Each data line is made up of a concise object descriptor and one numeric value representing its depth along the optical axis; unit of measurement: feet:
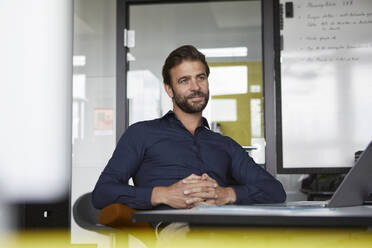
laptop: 3.99
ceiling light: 13.26
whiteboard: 12.11
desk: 3.21
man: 6.81
